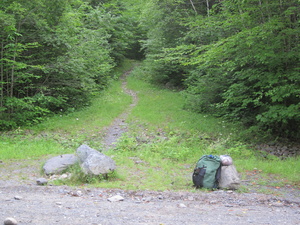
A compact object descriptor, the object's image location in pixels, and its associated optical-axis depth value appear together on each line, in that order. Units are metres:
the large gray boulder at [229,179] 6.44
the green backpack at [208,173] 6.46
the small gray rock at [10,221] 3.64
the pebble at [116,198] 5.46
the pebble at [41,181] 6.58
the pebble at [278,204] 5.48
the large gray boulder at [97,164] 6.87
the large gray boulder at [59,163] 7.47
